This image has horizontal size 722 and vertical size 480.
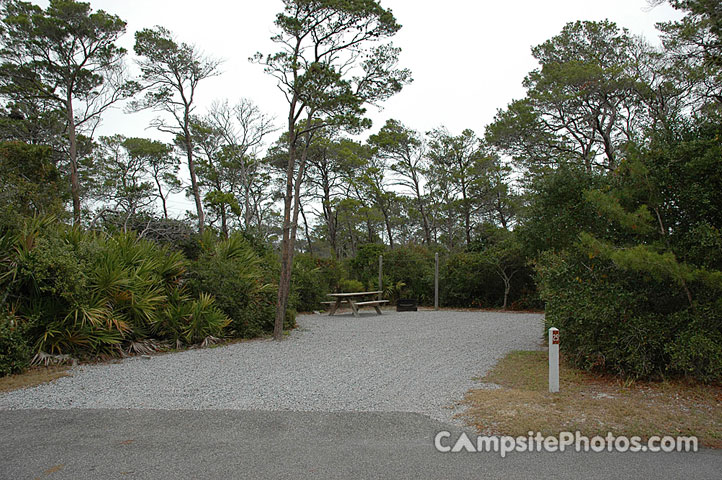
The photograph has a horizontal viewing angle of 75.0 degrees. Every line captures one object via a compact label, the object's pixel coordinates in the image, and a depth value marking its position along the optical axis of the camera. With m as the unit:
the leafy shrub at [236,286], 10.14
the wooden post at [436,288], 18.38
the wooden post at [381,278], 18.88
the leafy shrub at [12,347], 6.61
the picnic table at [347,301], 15.23
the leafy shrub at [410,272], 20.62
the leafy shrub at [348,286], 18.69
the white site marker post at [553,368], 5.41
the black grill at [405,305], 17.91
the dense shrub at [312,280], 16.55
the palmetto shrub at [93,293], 7.30
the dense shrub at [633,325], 5.43
